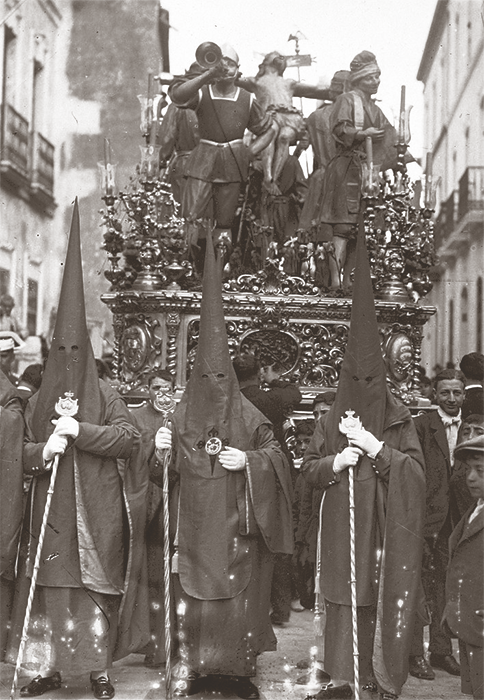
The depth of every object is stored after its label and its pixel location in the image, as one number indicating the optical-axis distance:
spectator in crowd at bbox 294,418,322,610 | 6.69
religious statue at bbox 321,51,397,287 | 9.82
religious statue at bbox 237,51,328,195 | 10.36
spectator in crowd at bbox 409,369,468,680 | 6.04
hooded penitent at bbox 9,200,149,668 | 5.39
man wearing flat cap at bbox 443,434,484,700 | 4.84
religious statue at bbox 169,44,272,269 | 10.03
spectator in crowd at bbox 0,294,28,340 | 12.48
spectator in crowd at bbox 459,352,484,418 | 6.58
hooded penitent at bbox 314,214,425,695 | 5.25
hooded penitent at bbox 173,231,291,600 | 5.44
